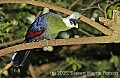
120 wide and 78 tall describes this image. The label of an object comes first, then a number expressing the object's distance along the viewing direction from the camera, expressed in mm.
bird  2043
